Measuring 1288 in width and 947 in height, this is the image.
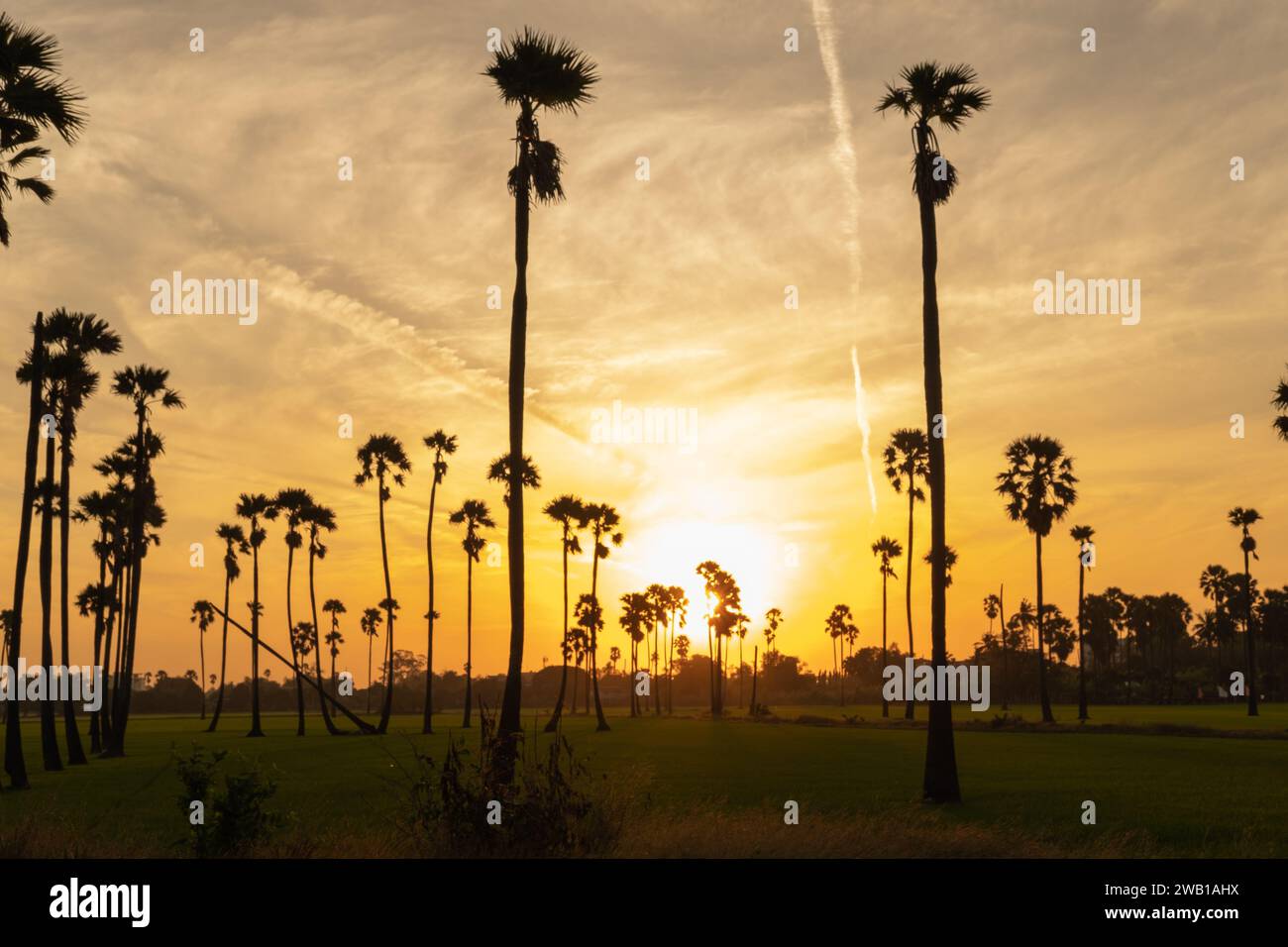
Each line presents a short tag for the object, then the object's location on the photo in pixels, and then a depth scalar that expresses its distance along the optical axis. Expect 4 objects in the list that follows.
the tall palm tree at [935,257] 29.41
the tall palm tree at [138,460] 60.16
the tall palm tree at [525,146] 26.72
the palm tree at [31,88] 22.06
